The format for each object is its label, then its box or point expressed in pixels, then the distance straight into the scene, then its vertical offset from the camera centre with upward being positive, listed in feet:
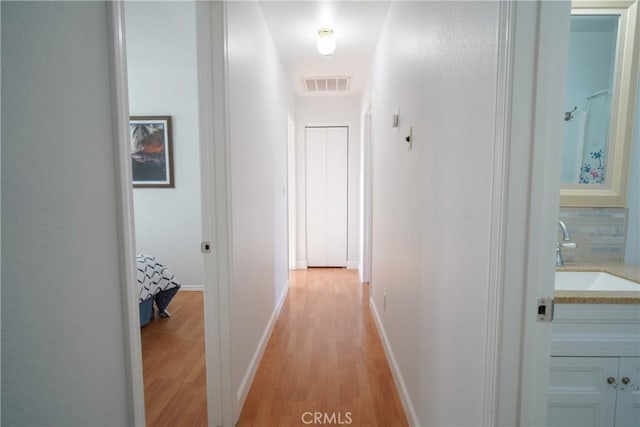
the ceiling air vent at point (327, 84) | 12.60 +4.35
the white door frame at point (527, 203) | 2.40 -0.12
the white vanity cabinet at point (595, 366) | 3.72 -2.14
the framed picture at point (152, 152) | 11.96 +1.33
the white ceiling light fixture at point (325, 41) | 8.41 +3.94
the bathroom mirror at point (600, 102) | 4.92 +1.38
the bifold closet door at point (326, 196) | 15.25 -0.45
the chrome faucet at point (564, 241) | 5.04 -0.87
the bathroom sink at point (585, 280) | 4.57 -1.39
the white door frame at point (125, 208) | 2.28 -0.16
